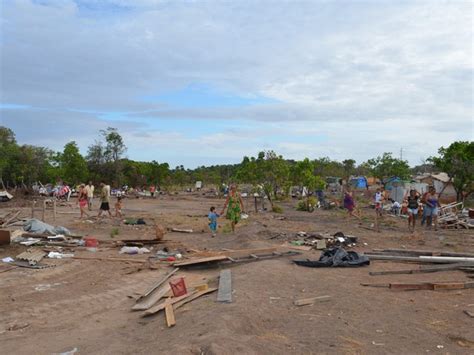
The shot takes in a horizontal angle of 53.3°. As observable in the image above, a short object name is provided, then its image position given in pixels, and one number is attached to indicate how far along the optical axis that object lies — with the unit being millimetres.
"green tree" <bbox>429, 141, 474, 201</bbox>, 25156
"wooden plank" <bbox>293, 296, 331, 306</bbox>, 7074
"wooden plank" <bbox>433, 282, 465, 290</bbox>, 7973
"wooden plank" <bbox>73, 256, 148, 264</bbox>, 11281
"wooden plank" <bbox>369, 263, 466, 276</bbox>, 9125
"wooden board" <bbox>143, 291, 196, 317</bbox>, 7082
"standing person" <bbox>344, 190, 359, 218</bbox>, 20359
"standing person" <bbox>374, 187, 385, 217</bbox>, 21066
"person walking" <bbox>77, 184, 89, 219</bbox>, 19344
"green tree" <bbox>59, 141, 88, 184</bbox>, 38375
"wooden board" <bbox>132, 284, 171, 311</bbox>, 7441
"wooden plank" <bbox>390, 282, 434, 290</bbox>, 7957
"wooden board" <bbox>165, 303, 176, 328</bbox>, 6382
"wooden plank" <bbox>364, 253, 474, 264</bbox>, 9781
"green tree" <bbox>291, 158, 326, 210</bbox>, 27656
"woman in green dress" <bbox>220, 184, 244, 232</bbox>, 15234
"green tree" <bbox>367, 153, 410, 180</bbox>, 33294
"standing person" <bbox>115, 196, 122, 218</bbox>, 20766
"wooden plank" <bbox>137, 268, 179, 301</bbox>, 8038
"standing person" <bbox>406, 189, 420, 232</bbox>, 15633
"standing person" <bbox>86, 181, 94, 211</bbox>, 20816
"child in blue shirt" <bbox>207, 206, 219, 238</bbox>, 15766
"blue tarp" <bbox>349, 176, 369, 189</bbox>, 46625
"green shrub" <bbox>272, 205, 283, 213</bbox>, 25702
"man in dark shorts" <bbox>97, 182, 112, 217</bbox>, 19531
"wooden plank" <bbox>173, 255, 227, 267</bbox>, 10344
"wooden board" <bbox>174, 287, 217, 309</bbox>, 7215
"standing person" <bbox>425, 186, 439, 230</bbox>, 16172
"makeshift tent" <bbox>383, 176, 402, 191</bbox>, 34081
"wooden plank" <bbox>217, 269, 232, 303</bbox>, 7150
